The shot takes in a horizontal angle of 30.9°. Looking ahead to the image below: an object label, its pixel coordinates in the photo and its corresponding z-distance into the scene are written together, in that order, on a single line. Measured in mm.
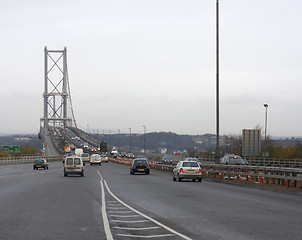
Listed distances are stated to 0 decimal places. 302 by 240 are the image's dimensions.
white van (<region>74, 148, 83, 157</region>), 121500
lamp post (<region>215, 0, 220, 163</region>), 38781
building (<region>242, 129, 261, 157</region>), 62562
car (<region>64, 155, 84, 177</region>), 44250
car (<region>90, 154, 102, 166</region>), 85919
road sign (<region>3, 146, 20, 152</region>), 100375
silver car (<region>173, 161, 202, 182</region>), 37562
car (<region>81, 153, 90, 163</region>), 102438
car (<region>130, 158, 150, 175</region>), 50591
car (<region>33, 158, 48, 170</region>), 67181
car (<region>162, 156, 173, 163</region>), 87512
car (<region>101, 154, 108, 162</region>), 106481
